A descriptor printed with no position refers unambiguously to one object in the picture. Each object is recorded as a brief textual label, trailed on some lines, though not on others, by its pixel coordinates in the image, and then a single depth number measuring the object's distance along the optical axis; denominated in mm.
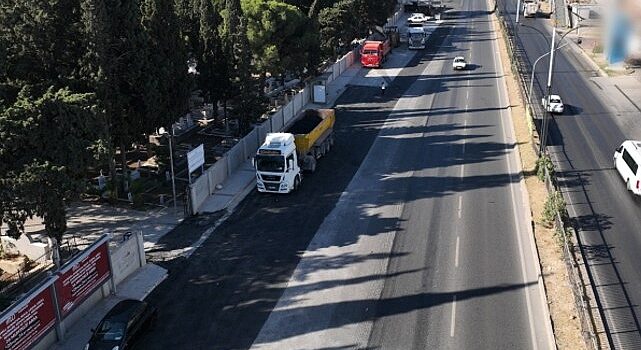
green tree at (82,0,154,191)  34625
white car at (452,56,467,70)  74812
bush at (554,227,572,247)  29077
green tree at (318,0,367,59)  71938
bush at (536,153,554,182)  37781
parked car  21927
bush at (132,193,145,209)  36156
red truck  76625
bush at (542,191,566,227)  31844
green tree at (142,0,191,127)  38156
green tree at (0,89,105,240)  24656
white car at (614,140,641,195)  35344
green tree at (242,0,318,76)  55812
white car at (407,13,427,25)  114438
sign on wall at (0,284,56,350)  20422
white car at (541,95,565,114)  53406
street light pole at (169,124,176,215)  35094
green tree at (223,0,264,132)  46156
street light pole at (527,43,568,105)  55706
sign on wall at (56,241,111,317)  23438
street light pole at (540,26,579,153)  41844
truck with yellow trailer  37281
